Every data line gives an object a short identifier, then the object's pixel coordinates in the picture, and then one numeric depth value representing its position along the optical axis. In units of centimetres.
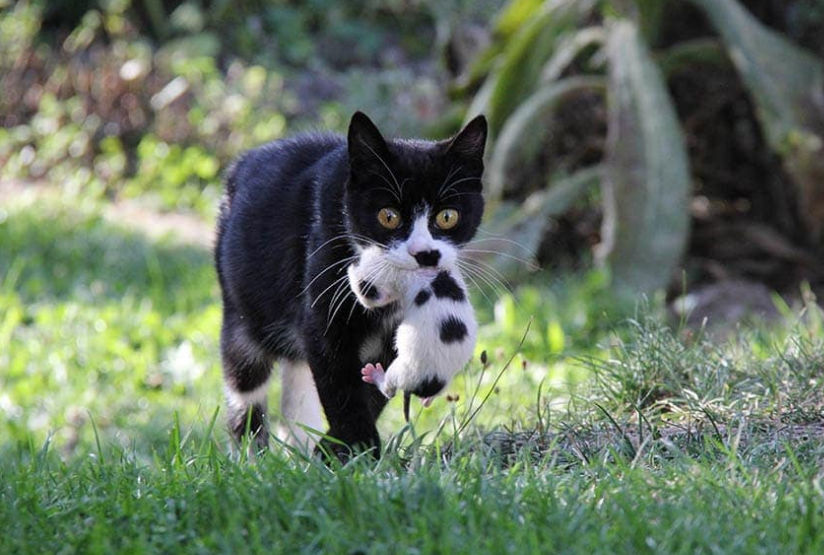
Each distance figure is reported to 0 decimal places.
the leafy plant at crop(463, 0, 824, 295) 1278
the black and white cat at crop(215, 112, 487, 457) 664
